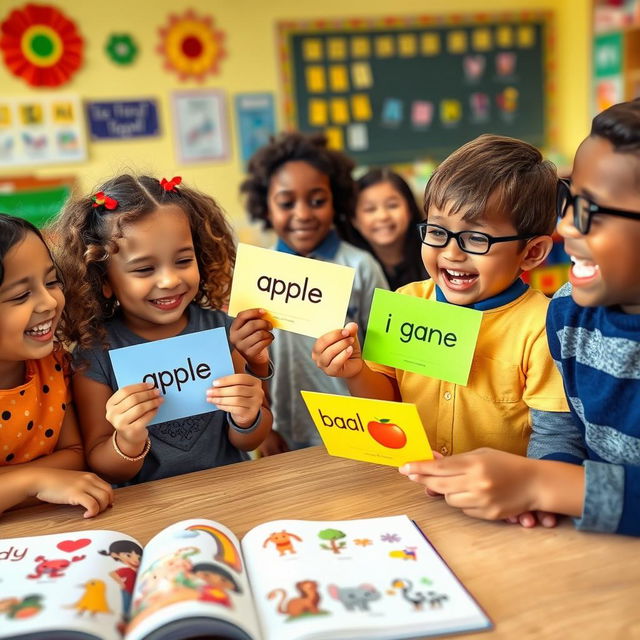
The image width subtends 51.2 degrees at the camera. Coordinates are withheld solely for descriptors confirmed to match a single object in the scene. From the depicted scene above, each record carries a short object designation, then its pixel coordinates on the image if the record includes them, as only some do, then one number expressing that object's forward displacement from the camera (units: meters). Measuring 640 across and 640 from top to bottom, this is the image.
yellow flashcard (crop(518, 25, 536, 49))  5.08
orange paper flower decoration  4.32
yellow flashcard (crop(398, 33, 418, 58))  4.89
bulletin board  4.76
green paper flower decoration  4.25
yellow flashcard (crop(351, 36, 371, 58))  4.80
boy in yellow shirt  1.15
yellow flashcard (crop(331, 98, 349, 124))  4.86
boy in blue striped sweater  0.85
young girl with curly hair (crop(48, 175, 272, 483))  1.24
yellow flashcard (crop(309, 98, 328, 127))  4.80
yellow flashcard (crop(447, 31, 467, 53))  4.96
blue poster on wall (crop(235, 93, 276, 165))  4.58
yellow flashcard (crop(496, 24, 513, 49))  5.04
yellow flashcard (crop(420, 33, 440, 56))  4.92
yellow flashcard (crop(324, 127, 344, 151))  4.88
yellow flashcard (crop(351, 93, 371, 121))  4.91
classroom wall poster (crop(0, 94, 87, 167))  4.25
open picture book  0.70
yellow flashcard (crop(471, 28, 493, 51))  5.01
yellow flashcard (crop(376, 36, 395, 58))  4.85
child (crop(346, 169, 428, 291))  2.41
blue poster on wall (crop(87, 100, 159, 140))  4.32
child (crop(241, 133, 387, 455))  1.87
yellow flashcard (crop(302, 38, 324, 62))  4.69
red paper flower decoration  4.07
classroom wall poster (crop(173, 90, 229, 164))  4.47
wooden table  0.74
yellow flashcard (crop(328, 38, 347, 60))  4.75
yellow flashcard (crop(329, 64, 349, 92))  4.80
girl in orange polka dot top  1.03
